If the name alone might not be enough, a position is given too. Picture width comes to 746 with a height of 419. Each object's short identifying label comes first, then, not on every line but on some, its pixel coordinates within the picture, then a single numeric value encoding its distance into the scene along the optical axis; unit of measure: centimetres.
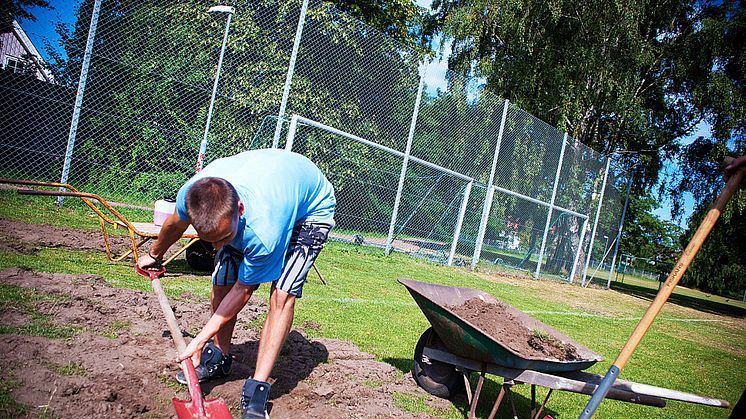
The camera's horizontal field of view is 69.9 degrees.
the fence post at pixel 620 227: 1791
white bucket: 560
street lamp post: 780
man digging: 231
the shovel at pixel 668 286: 275
